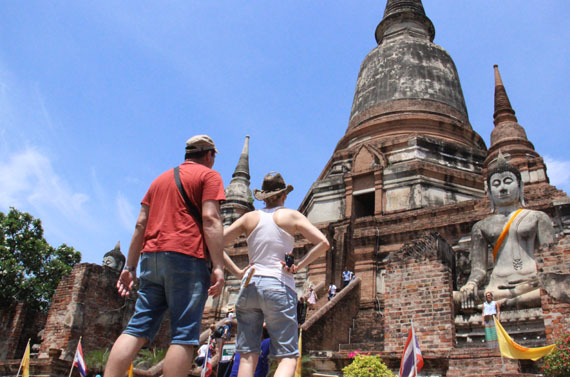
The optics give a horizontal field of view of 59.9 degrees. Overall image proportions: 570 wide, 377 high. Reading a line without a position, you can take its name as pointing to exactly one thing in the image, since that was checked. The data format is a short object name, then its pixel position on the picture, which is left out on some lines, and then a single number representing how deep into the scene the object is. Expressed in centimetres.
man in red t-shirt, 308
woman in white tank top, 333
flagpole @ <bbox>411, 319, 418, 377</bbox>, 618
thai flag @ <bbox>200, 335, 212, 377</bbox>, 784
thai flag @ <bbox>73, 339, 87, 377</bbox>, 989
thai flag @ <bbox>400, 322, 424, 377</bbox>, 628
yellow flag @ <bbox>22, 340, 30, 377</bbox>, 952
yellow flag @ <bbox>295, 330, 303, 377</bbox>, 753
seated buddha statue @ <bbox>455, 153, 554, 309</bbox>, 862
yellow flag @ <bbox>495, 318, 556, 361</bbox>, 629
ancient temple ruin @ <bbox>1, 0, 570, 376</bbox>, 777
